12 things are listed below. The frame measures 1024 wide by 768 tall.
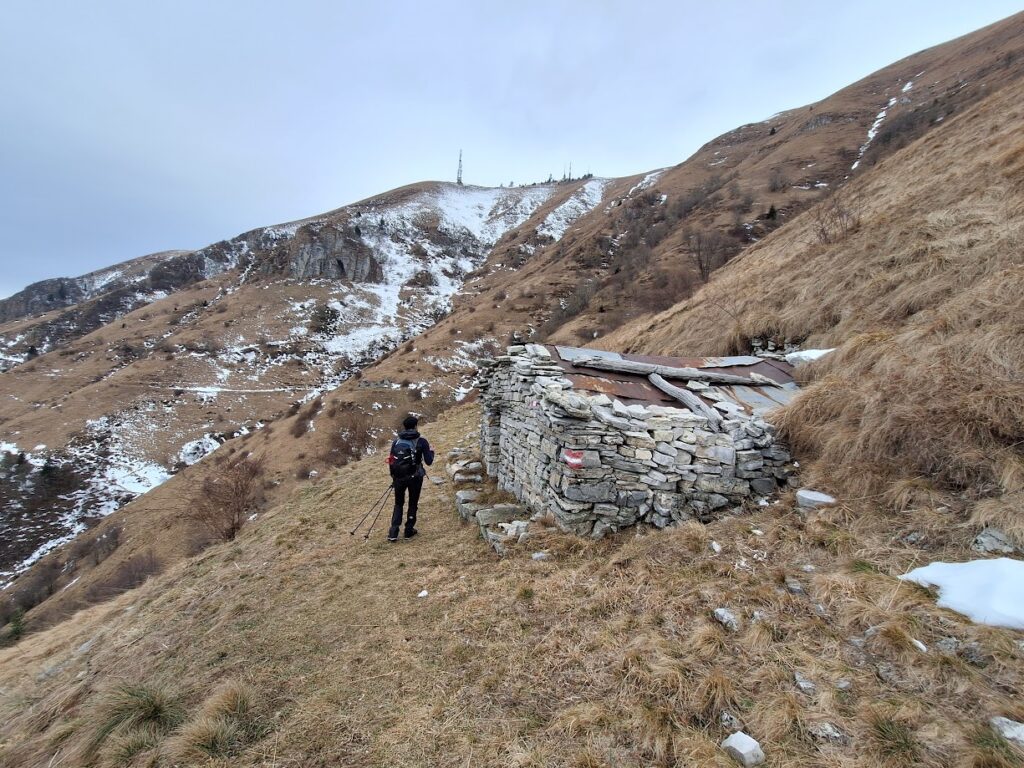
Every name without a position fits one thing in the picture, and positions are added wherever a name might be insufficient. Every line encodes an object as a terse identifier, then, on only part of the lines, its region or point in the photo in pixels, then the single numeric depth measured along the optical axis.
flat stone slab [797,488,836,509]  5.68
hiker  8.33
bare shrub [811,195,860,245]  13.84
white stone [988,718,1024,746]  2.60
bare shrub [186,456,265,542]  14.93
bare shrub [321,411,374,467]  28.59
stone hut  6.63
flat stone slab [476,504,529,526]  8.06
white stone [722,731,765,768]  3.01
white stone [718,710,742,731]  3.30
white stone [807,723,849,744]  2.96
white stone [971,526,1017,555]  4.02
